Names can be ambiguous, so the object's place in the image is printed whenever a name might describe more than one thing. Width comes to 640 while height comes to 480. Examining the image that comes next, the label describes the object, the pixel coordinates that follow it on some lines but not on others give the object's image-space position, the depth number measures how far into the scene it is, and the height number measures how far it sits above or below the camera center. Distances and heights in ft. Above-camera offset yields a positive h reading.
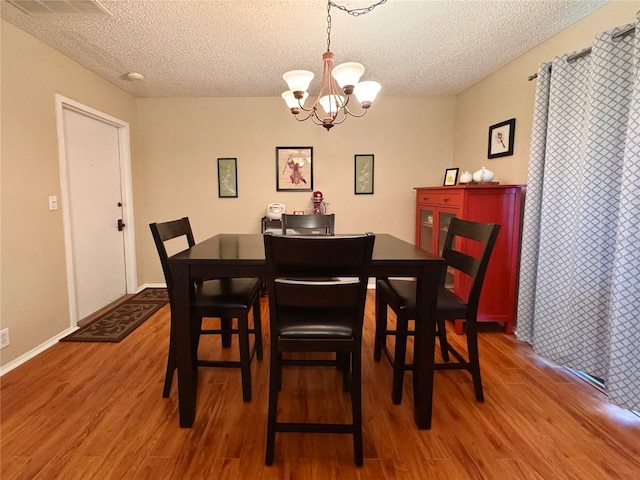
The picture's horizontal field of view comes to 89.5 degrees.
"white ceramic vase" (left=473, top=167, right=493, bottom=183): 9.14 +0.96
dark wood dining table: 4.89 -1.29
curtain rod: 5.43 +3.10
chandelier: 5.61 +2.29
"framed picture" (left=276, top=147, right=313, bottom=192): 12.52 +1.56
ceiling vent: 6.24 +4.00
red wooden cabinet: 8.54 -0.81
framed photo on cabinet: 11.32 +1.20
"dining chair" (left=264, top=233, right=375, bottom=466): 3.87 -1.19
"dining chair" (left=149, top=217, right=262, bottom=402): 5.49 -1.66
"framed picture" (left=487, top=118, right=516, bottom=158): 9.14 +2.11
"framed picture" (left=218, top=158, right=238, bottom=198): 12.52 +1.20
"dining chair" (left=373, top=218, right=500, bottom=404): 5.44 -1.68
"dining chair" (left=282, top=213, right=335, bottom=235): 7.86 -0.31
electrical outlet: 6.76 -2.73
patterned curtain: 5.33 -0.17
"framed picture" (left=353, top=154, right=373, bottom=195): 12.62 +1.35
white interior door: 9.09 +0.02
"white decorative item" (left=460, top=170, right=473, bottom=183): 9.61 +0.95
